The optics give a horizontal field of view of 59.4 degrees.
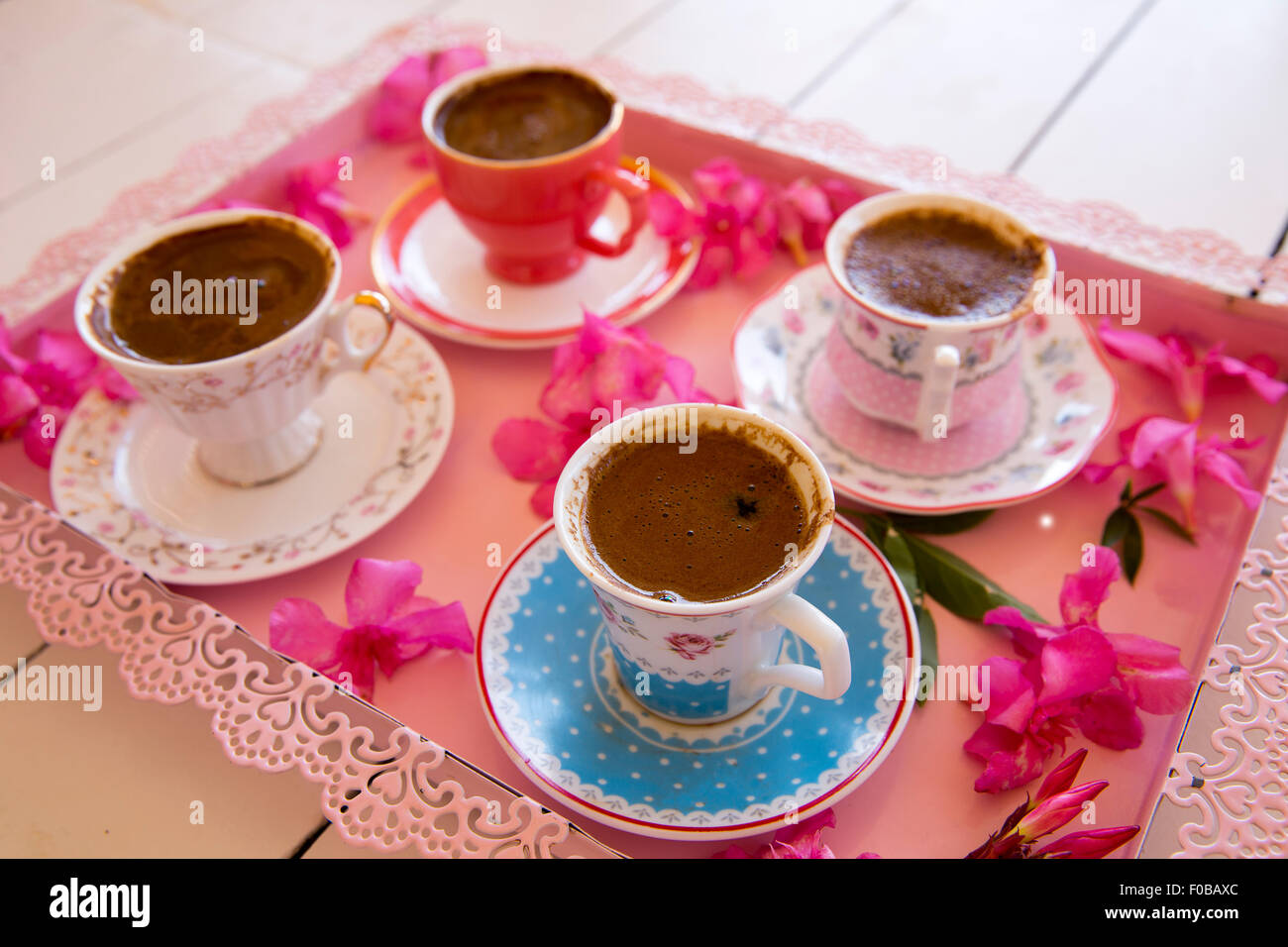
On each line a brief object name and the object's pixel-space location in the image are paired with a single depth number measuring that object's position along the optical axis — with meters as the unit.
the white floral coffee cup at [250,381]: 0.31
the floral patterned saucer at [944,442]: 0.33
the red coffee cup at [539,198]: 0.37
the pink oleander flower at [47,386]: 0.35
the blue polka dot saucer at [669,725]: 0.26
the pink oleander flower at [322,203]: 0.42
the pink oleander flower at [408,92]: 0.46
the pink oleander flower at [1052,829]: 0.25
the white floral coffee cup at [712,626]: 0.25
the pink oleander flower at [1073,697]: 0.28
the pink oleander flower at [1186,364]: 0.34
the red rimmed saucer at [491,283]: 0.38
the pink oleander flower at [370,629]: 0.30
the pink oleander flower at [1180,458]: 0.32
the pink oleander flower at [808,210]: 0.40
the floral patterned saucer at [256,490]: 0.32
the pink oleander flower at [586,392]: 0.33
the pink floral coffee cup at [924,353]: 0.32
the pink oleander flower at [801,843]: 0.26
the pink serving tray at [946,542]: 0.28
